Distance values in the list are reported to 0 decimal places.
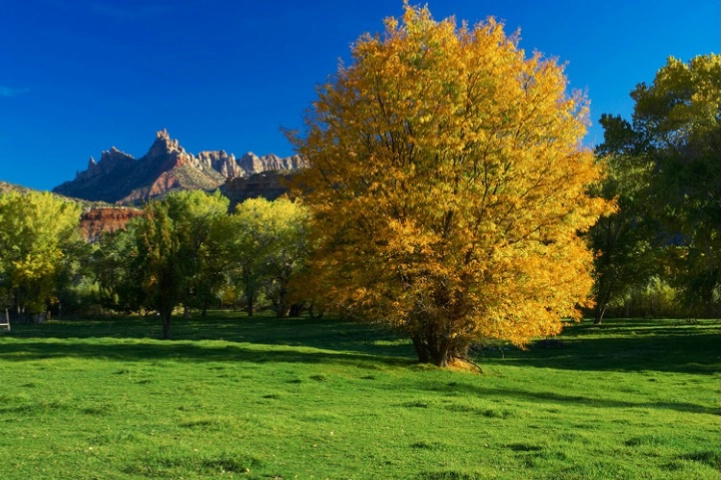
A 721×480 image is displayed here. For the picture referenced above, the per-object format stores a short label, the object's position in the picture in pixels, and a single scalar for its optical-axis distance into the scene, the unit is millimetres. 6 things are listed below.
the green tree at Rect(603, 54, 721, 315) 24191
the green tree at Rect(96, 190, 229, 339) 30062
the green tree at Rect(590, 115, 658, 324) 40125
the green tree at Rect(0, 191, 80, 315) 57500
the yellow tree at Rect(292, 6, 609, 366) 16766
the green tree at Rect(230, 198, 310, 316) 59438
